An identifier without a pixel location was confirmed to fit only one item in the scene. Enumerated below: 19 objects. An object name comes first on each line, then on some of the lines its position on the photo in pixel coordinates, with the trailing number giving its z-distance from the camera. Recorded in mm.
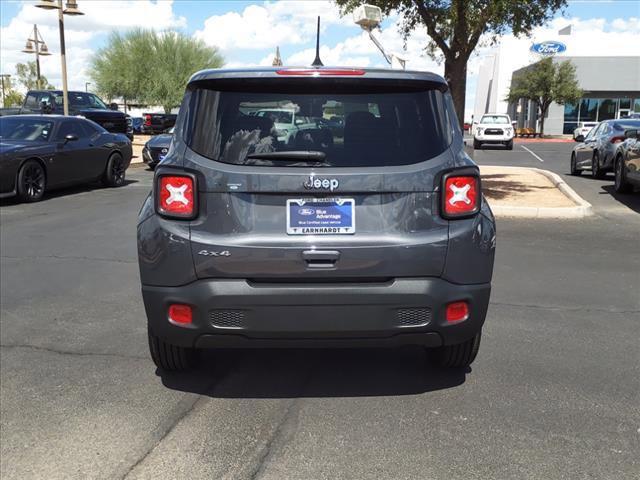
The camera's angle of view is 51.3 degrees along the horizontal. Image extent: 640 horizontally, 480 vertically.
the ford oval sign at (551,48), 61531
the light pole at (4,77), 59756
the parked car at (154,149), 17797
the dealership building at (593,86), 59406
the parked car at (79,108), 24547
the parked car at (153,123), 40938
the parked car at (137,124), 47675
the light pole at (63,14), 20261
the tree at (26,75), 68625
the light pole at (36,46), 38344
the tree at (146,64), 48625
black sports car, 11945
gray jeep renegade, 3346
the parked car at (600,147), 15874
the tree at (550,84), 54219
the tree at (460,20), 12016
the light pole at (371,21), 12348
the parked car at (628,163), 12156
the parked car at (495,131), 32938
